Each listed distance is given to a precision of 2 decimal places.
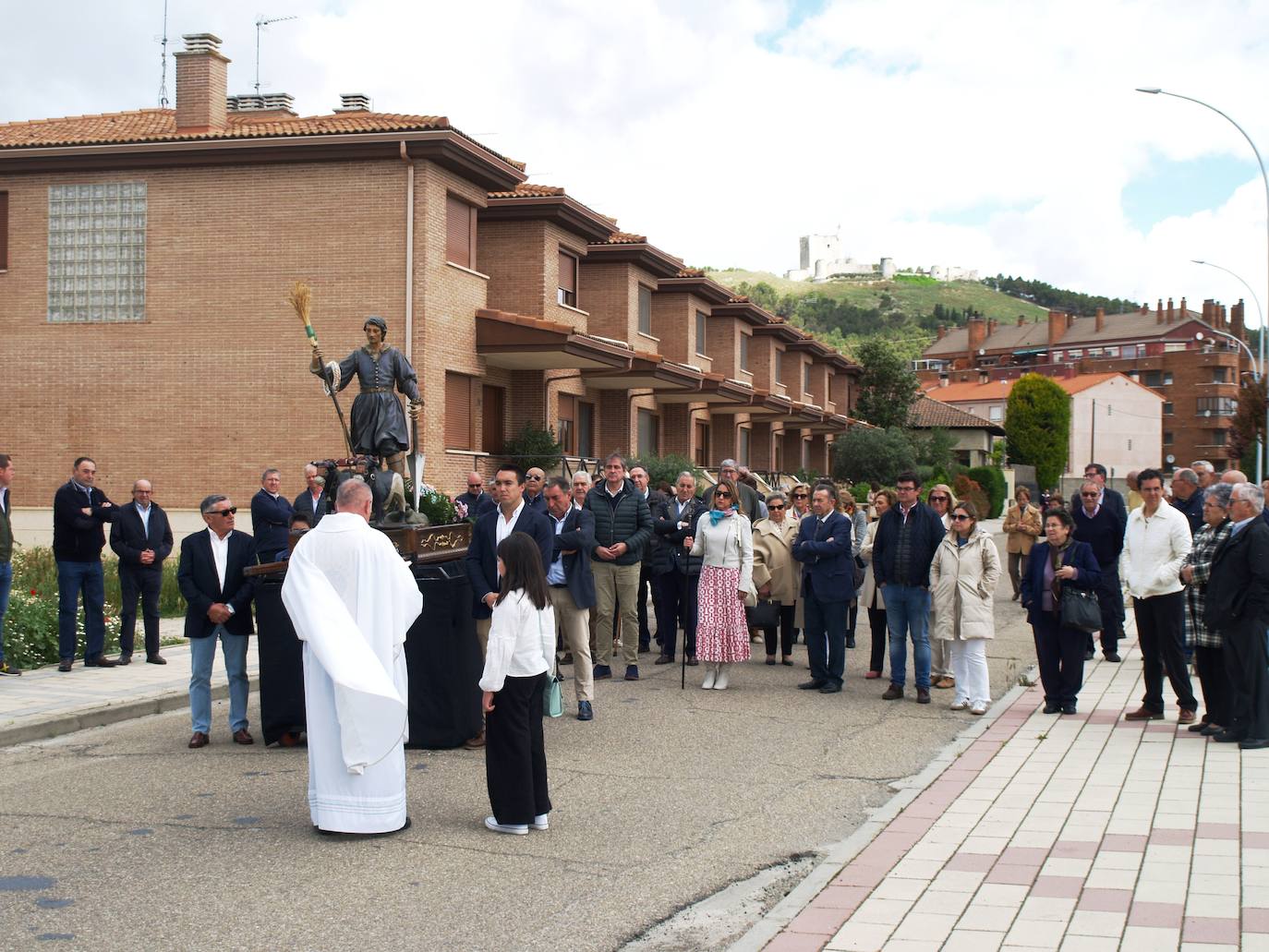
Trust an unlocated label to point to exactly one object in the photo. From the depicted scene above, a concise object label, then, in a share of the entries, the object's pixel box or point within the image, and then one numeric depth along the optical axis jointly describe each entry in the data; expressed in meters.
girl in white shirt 6.96
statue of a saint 10.67
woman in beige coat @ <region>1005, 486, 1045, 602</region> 19.66
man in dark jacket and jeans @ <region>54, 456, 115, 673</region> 12.69
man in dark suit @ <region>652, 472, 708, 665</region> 13.40
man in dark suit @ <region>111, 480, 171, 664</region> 13.28
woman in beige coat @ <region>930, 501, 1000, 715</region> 11.12
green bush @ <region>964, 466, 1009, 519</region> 58.78
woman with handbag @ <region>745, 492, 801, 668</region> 13.80
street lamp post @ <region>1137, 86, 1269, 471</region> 23.20
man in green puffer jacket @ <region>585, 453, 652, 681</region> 12.72
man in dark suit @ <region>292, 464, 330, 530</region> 12.83
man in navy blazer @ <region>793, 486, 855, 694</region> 12.02
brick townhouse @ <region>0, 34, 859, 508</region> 24.80
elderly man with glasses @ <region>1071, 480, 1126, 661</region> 13.77
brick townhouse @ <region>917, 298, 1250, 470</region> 109.44
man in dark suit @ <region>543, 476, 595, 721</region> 10.62
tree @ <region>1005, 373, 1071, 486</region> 78.62
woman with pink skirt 12.11
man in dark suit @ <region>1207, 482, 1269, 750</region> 9.05
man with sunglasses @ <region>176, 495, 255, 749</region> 9.28
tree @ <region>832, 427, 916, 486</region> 50.56
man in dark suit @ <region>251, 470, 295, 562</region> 13.49
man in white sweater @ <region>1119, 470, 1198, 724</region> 10.14
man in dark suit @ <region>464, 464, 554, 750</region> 9.45
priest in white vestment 6.80
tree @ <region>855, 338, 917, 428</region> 61.38
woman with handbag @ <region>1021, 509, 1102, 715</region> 10.58
